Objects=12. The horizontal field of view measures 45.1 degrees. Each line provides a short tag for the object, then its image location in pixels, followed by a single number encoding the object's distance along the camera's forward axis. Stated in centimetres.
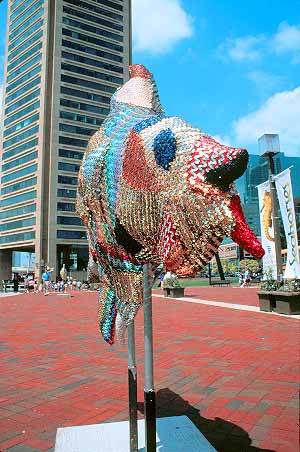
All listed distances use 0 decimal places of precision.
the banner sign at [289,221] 926
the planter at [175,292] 1631
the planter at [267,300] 963
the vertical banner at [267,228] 995
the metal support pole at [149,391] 175
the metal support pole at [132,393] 211
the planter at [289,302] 891
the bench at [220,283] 2786
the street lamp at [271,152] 1094
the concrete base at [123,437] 236
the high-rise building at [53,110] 4728
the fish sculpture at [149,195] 110
